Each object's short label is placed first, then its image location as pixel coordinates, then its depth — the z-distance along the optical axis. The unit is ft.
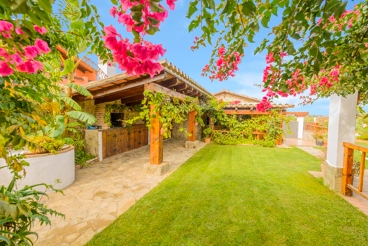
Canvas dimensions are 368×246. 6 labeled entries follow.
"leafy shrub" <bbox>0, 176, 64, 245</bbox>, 3.38
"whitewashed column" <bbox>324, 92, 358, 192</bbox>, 12.67
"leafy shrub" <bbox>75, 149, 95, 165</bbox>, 20.75
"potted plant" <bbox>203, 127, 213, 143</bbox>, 41.16
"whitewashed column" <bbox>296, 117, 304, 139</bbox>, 53.78
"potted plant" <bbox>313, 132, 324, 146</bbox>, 39.52
